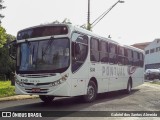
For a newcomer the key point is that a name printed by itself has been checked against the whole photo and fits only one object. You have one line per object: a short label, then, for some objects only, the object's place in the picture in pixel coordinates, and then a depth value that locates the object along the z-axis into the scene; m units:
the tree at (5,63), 45.94
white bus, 13.01
